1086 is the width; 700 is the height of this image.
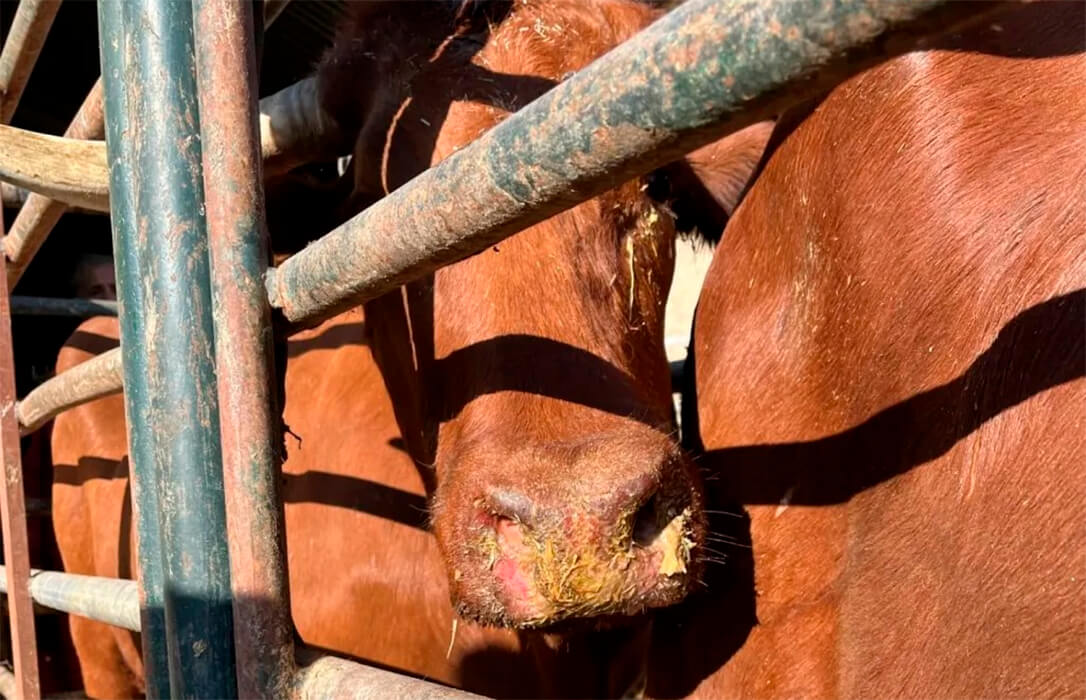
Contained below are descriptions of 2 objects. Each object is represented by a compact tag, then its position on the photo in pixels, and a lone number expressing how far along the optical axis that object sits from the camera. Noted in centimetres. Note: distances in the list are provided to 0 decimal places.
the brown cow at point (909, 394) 116
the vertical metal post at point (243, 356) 111
